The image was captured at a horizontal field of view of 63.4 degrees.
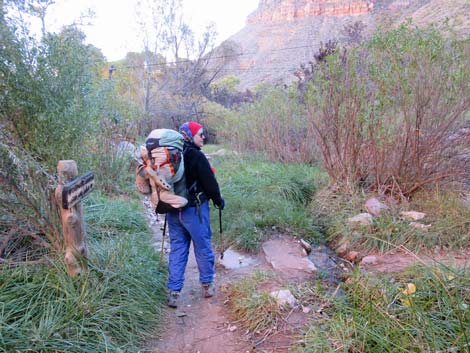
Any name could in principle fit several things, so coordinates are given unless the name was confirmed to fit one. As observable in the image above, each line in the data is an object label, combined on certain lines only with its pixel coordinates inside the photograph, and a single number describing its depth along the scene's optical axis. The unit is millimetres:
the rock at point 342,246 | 5117
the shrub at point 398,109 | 5293
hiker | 3662
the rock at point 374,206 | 5539
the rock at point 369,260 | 4491
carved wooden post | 3016
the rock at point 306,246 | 5202
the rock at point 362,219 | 5272
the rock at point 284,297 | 3512
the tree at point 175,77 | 16688
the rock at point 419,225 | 4864
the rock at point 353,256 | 4820
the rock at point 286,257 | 4504
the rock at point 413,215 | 5172
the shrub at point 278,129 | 9422
